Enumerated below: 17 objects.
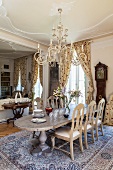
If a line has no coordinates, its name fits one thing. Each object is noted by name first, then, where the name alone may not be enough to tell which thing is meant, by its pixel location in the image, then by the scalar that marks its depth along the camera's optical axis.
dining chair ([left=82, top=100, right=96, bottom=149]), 2.81
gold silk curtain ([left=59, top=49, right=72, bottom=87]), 5.57
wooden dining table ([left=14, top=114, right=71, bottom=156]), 2.19
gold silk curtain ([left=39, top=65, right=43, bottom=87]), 6.48
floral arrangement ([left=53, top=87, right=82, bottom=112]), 3.01
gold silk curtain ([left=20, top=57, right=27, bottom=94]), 7.27
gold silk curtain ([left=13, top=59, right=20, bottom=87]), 7.47
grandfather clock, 4.60
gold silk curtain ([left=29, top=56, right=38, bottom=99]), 6.75
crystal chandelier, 3.05
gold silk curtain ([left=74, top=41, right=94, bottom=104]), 4.95
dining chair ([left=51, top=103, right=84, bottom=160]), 2.39
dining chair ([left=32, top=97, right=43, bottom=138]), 3.30
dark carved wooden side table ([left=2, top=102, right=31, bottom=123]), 4.42
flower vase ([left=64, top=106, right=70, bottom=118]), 2.77
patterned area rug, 2.16
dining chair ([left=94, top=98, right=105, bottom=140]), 3.21
